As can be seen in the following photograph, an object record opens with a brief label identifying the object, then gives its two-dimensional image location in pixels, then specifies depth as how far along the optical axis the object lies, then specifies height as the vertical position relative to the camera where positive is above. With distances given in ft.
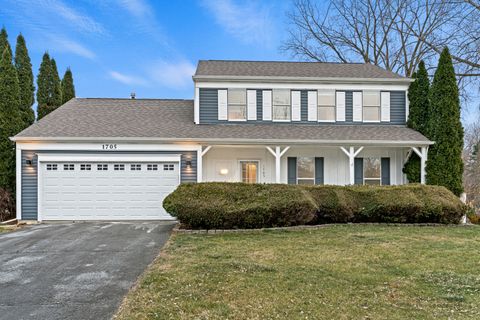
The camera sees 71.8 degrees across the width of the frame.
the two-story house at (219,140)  38.42 +3.22
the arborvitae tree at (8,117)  40.47 +6.45
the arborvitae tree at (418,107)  43.62 +8.07
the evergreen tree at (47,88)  60.54 +14.80
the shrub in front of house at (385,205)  32.86 -3.83
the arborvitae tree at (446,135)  40.32 +3.84
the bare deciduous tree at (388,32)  62.64 +31.27
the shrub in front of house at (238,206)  29.35 -3.47
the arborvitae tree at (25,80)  46.44 +13.18
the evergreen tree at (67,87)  66.49 +16.44
